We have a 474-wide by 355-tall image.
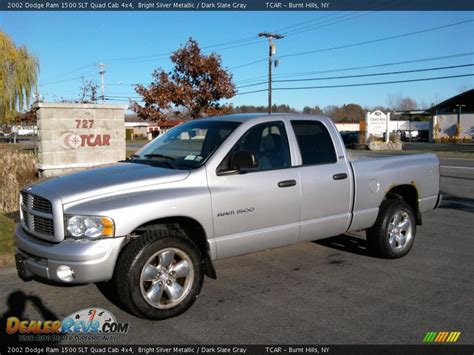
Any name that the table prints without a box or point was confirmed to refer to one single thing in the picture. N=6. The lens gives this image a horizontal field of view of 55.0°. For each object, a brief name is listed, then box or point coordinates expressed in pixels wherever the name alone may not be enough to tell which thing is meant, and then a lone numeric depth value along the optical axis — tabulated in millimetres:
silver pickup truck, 3814
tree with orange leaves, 21109
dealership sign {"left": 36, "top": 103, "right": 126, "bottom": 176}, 11555
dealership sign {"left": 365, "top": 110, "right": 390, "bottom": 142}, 36312
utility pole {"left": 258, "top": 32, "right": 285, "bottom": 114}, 39125
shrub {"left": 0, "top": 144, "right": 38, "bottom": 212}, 8680
